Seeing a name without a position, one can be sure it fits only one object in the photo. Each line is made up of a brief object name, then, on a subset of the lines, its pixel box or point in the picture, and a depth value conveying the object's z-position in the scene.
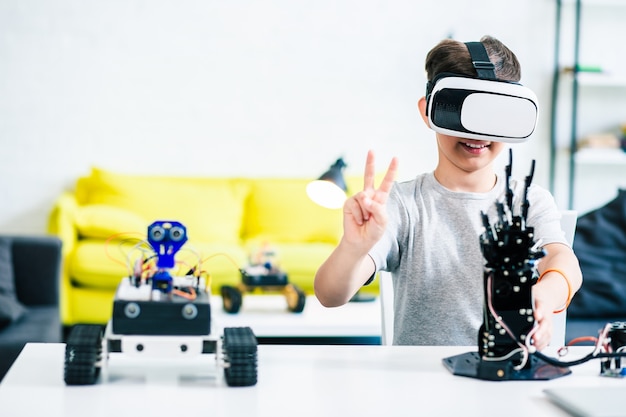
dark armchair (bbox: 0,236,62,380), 3.06
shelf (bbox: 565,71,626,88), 4.55
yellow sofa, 3.68
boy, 1.37
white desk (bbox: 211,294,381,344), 2.57
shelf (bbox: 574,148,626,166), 4.59
